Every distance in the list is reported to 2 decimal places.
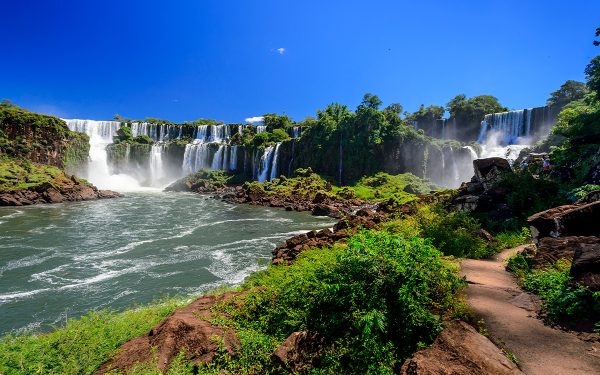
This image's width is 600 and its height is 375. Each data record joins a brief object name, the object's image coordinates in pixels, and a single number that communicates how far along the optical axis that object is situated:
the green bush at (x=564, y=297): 5.05
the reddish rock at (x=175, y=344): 5.23
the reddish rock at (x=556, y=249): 6.95
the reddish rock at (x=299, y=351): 4.81
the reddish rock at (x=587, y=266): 5.22
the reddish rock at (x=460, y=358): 3.89
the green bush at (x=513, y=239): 10.41
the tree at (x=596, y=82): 21.19
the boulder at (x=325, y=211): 32.25
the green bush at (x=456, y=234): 9.89
